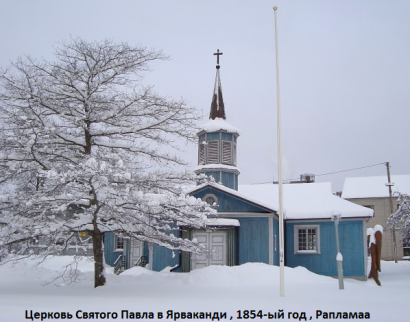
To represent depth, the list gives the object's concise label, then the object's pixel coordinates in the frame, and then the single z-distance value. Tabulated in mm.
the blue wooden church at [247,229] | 20906
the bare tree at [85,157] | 12703
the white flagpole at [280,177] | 12680
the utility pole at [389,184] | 39656
